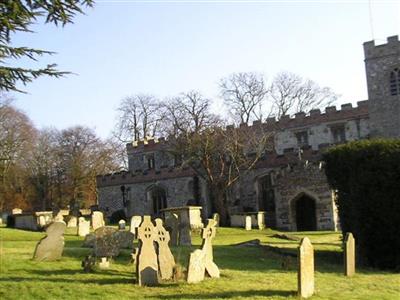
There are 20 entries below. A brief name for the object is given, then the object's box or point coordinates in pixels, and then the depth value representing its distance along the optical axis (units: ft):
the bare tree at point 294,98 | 177.88
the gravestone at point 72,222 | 92.70
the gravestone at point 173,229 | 59.62
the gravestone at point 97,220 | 75.41
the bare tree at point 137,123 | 186.91
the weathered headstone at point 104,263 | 39.64
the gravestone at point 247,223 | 99.60
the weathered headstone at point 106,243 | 41.27
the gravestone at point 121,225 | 66.91
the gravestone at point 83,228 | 74.78
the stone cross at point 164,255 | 36.47
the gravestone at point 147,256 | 34.94
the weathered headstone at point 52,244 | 43.88
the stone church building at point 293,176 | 103.40
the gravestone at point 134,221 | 61.33
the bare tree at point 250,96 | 173.17
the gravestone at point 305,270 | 31.86
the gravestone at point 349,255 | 40.73
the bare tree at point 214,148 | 113.19
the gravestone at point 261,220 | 103.42
